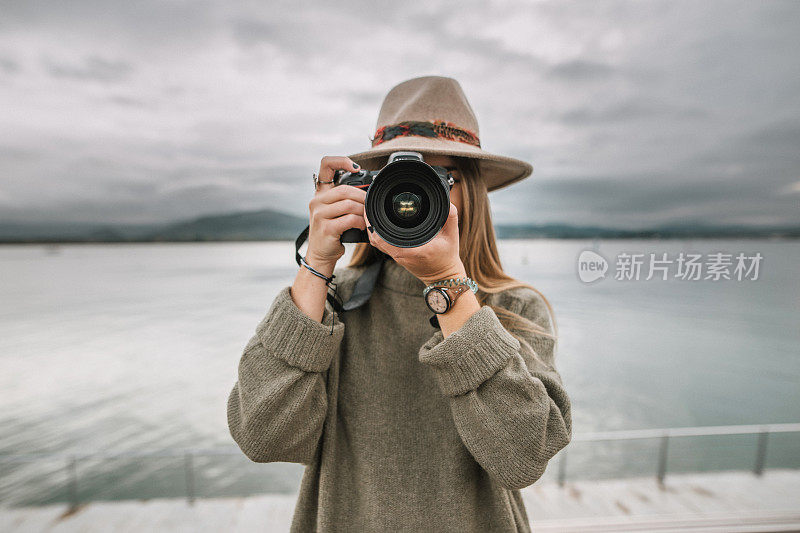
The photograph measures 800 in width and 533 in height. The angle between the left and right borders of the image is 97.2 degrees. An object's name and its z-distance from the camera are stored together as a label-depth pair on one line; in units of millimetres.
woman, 565
